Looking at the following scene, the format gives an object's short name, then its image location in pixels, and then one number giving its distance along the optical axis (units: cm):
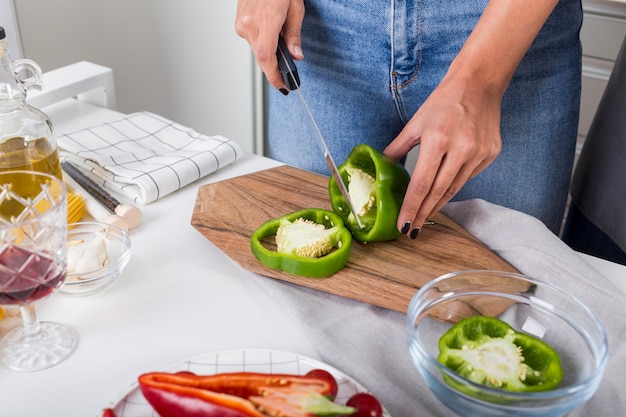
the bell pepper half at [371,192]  98
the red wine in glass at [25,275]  70
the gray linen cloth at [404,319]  75
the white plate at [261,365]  72
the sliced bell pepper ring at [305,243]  91
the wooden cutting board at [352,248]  90
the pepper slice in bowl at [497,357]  66
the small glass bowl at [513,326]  61
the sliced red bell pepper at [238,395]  61
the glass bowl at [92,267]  87
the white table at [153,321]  74
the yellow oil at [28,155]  95
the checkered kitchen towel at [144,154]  112
